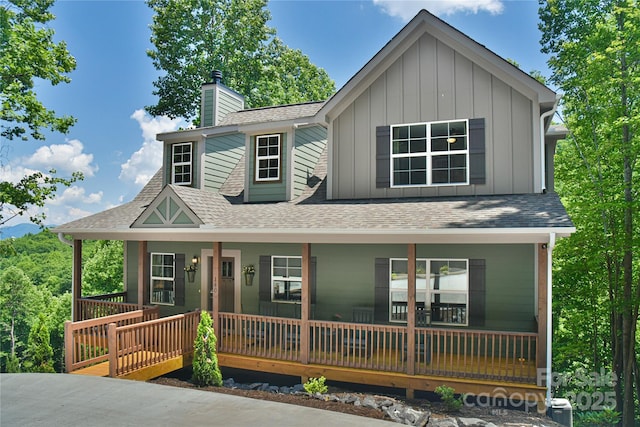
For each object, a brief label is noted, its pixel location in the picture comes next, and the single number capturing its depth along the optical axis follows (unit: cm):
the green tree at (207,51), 2441
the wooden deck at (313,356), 800
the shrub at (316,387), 830
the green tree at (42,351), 1075
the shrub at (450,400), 766
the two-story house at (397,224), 834
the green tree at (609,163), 1210
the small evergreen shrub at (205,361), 873
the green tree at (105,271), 2839
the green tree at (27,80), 1440
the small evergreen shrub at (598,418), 1398
